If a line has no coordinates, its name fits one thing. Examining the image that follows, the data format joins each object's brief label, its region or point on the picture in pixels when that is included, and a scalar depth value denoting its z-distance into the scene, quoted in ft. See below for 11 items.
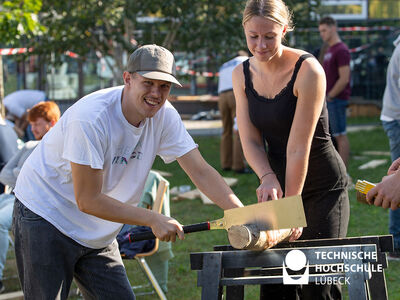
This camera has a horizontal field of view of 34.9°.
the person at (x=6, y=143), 19.04
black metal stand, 8.71
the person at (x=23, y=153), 16.81
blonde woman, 9.96
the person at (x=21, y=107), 26.32
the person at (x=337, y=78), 27.30
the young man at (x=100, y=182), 9.22
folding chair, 16.02
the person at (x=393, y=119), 17.47
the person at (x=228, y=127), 32.42
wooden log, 8.85
